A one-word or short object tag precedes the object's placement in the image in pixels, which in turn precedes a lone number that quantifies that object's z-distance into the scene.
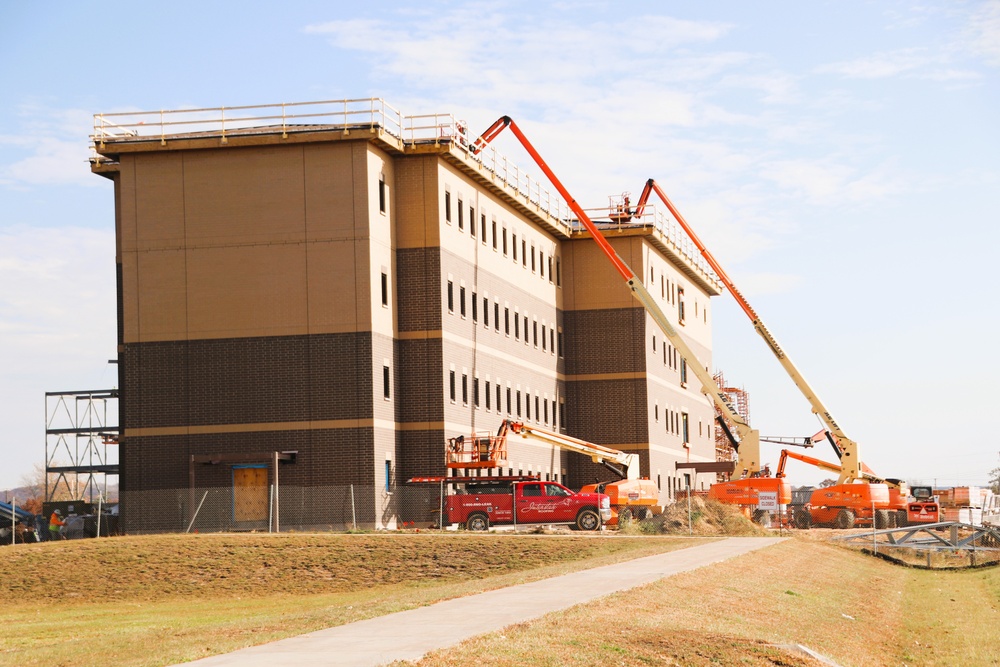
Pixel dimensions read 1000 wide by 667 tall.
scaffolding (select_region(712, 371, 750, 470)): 108.11
